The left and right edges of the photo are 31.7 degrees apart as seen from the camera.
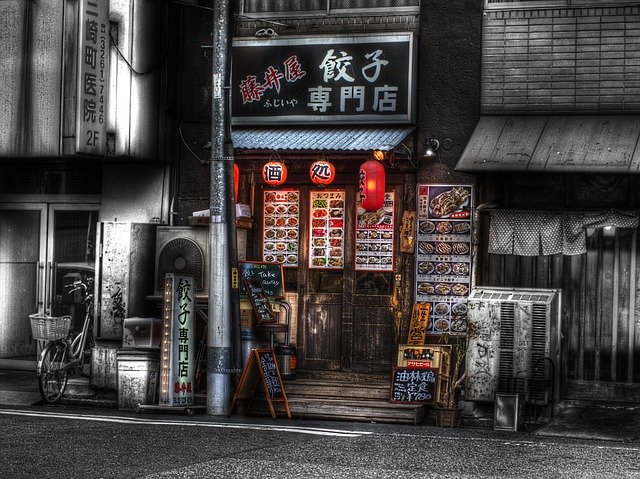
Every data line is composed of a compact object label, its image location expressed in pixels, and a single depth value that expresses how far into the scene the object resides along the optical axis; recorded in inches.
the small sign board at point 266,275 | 733.3
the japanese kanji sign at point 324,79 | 747.4
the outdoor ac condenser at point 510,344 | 648.4
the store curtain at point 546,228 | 681.6
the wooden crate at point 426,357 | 692.7
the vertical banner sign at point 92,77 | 725.3
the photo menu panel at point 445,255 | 732.0
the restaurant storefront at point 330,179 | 746.8
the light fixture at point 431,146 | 737.6
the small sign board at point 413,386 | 668.7
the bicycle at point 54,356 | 719.1
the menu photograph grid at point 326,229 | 768.3
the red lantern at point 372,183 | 710.5
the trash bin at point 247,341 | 715.4
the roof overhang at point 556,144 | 665.0
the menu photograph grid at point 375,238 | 754.8
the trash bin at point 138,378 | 689.0
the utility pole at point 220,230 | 669.3
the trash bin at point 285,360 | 743.1
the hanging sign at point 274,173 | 739.4
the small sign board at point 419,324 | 729.0
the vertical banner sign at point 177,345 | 667.4
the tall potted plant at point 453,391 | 647.8
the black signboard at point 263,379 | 655.8
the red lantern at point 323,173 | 728.3
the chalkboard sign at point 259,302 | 717.3
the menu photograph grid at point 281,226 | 777.6
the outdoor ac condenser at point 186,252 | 764.6
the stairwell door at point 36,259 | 837.8
